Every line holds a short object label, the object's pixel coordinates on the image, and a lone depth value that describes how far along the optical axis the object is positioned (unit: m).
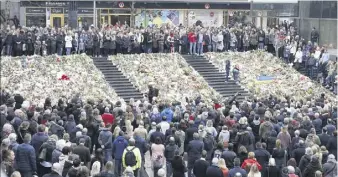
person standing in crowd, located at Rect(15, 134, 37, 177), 14.18
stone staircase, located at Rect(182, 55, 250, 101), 32.09
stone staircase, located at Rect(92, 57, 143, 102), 30.14
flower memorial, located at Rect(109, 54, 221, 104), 30.84
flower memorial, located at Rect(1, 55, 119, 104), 28.64
